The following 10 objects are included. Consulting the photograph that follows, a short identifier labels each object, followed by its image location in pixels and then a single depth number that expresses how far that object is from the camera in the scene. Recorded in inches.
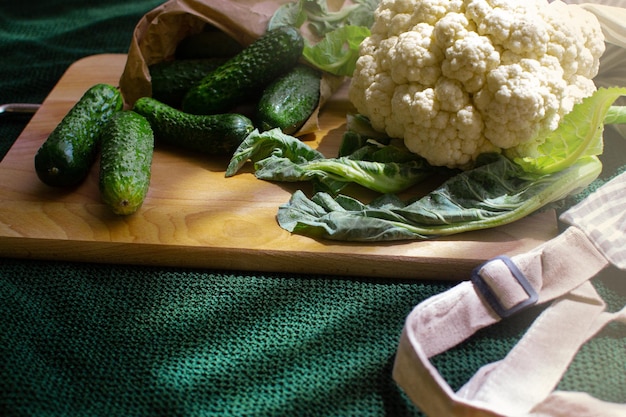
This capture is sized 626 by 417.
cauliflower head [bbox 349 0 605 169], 32.6
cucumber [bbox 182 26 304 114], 36.4
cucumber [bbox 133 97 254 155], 34.8
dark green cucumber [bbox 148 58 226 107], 37.1
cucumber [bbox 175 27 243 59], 38.4
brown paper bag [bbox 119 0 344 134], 36.9
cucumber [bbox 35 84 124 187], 33.5
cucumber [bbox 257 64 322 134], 35.5
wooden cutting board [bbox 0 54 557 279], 31.9
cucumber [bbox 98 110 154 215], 32.6
